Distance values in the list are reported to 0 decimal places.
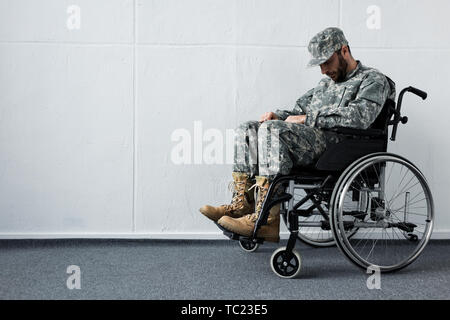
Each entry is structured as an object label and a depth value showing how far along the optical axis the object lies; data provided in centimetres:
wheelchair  181
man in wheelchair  184
